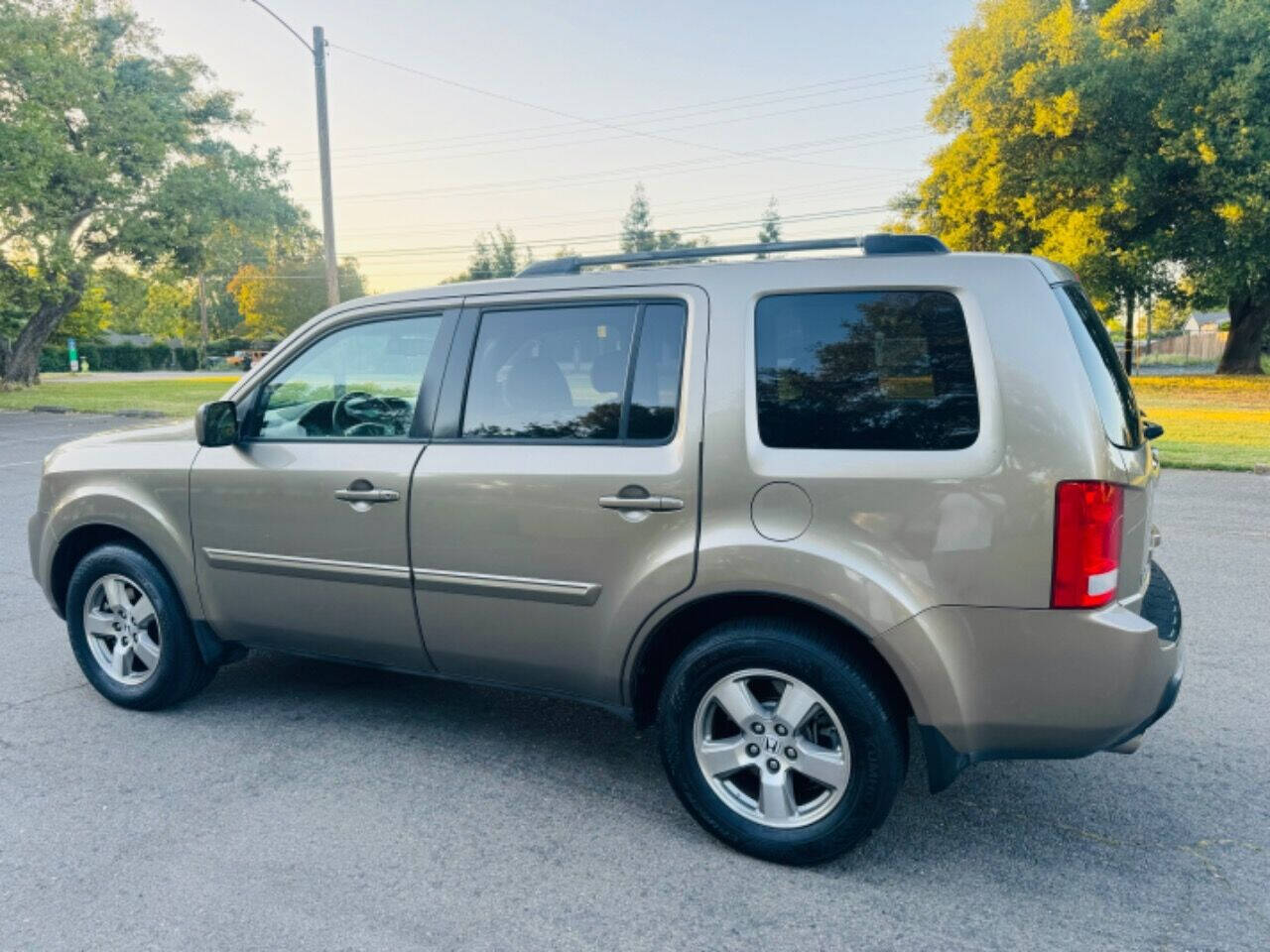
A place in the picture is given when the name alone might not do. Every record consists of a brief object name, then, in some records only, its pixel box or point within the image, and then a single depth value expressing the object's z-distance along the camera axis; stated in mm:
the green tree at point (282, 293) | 78188
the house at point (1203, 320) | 91969
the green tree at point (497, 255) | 86562
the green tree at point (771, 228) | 96438
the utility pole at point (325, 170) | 17406
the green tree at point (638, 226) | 86250
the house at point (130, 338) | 85375
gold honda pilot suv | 2617
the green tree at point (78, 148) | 25422
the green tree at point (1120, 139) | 23516
